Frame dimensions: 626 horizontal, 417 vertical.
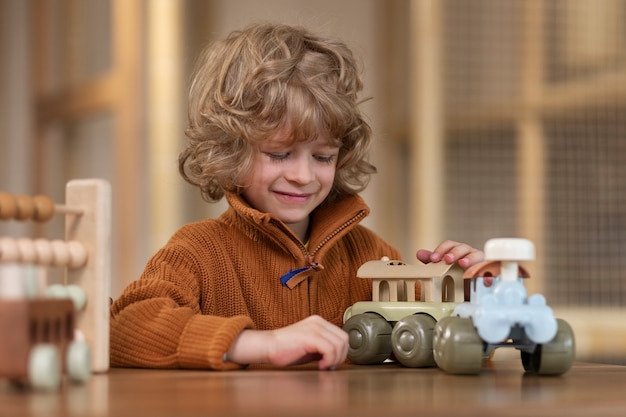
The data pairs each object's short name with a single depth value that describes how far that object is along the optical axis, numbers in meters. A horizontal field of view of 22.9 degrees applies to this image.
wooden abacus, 1.36
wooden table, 1.12
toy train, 1.36
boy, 1.64
